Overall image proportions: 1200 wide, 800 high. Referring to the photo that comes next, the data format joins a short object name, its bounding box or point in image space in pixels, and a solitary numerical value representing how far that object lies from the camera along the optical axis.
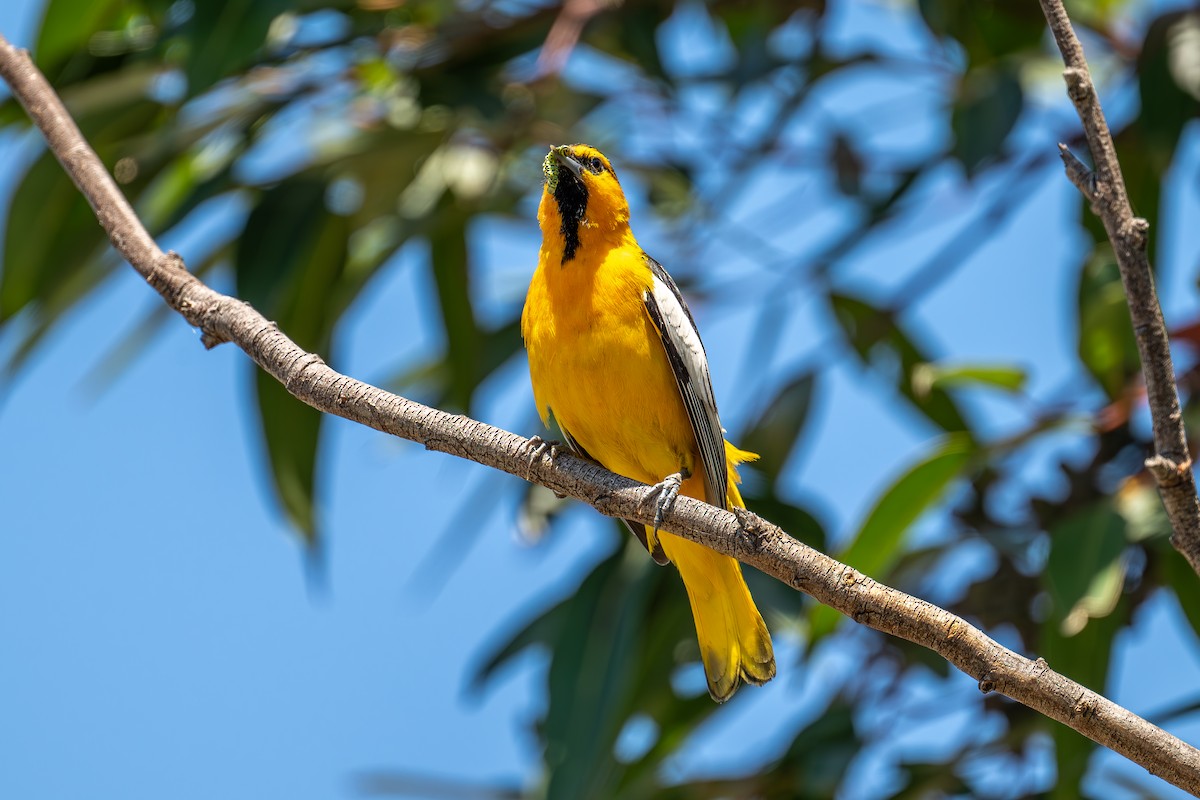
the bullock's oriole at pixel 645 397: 6.46
